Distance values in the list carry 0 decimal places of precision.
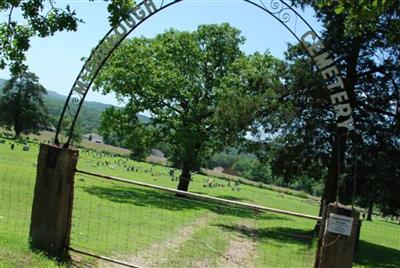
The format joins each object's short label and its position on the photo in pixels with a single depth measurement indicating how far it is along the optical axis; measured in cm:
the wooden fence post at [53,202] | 752
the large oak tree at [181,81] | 2991
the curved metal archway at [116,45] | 826
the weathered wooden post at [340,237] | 621
